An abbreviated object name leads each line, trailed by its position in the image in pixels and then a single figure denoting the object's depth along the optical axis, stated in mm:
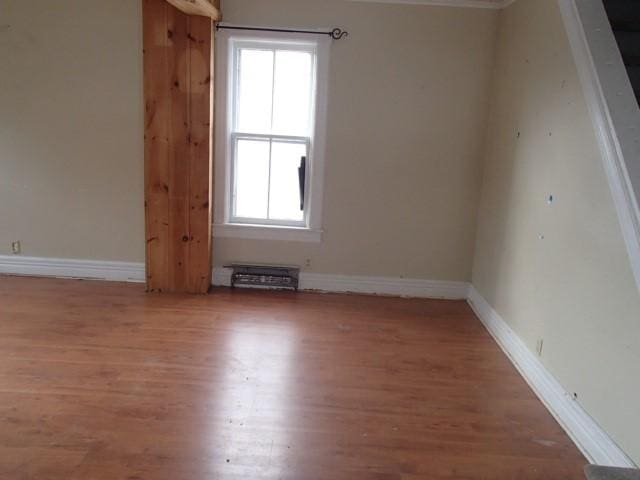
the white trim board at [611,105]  1959
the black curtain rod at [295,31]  3992
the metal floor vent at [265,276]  4348
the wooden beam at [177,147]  3896
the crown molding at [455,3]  3922
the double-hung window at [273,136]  4109
